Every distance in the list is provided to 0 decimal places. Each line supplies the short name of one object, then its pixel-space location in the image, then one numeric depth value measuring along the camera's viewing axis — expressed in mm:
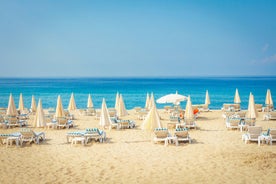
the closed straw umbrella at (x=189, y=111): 16609
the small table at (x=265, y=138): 11594
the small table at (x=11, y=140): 11672
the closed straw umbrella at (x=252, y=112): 15953
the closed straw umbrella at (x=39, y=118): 14809
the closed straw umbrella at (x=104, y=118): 14882
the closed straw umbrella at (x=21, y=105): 22088
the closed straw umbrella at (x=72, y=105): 23484
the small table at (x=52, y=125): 15810
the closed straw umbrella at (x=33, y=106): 22156
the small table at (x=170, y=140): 11625
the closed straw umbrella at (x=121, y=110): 18562
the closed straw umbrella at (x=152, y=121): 13637
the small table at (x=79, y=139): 11828
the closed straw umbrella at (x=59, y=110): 16909
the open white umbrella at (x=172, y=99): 17922
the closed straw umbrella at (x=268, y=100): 23273
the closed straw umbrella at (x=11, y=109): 17753
